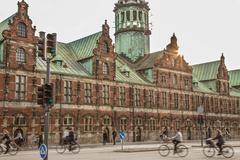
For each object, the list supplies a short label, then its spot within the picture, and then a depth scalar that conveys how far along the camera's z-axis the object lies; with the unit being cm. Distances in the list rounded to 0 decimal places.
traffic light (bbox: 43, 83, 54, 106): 1548
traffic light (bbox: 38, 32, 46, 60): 1549
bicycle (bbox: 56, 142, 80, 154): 3038
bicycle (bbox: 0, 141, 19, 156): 2958
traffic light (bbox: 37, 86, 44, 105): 1551
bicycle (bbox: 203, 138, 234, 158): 2441
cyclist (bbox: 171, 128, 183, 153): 2606
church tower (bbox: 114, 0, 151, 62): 6794
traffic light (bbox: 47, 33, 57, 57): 1560
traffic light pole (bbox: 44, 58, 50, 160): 1503
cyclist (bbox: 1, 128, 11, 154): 2894
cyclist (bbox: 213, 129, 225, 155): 2442
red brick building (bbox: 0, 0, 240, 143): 4488
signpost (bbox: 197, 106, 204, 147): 3950
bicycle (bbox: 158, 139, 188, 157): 2567
